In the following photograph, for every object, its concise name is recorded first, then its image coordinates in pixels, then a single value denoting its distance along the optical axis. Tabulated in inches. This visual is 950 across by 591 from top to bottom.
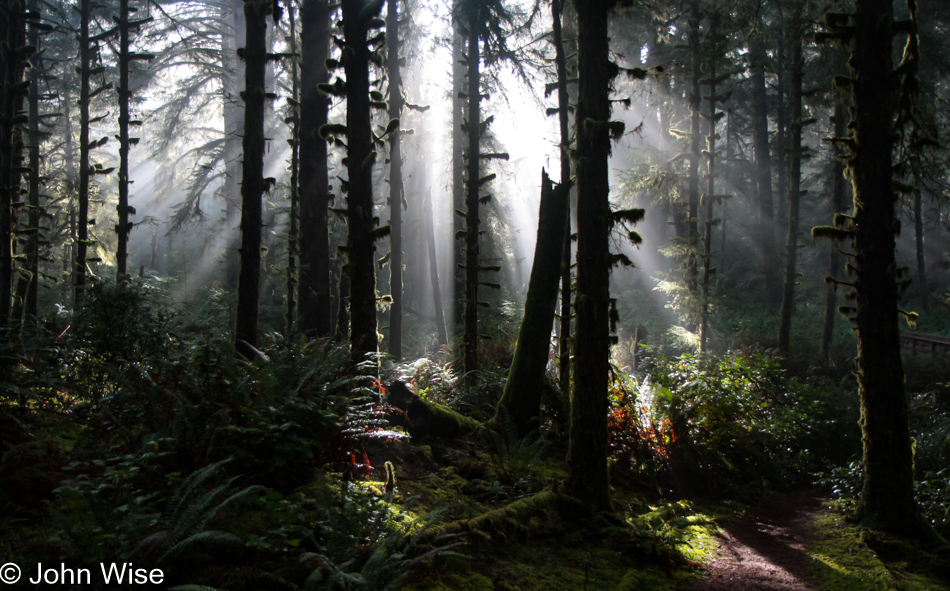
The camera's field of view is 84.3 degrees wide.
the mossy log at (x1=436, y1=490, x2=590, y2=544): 175.3
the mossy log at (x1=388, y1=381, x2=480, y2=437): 290.0
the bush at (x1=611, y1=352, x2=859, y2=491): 333.7
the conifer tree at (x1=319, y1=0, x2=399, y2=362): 325.4
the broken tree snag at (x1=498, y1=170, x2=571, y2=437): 338.0
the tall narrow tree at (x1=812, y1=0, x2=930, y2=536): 248.2
